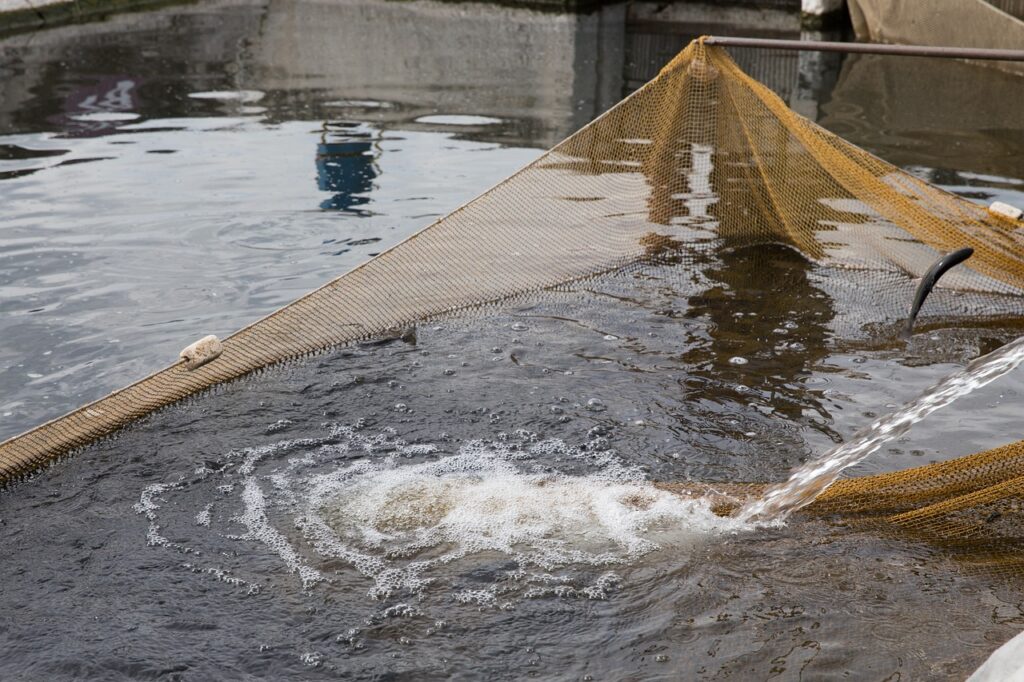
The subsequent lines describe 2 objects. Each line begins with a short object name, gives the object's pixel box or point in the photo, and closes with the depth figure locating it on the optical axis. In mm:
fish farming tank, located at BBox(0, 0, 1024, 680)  3148
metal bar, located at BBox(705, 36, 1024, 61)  4531
